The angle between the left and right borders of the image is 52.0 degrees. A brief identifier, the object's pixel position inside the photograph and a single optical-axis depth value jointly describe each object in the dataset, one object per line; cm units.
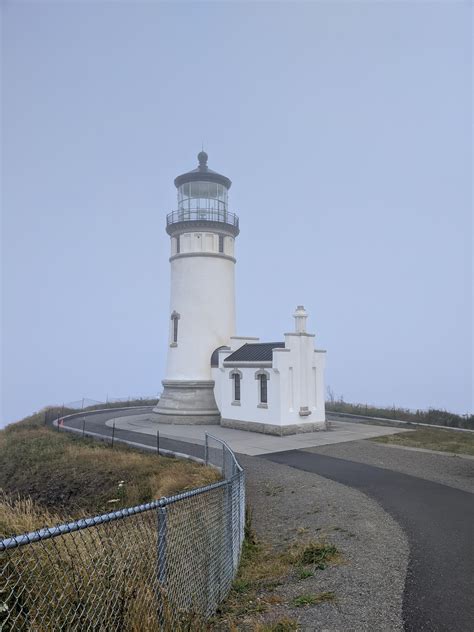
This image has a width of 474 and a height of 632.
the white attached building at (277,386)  2267
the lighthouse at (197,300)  2727
